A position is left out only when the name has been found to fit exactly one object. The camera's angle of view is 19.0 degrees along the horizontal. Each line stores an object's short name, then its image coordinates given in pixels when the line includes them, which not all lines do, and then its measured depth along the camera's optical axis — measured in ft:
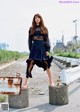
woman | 18.07
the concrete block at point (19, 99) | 17.49
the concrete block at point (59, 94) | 18.18
